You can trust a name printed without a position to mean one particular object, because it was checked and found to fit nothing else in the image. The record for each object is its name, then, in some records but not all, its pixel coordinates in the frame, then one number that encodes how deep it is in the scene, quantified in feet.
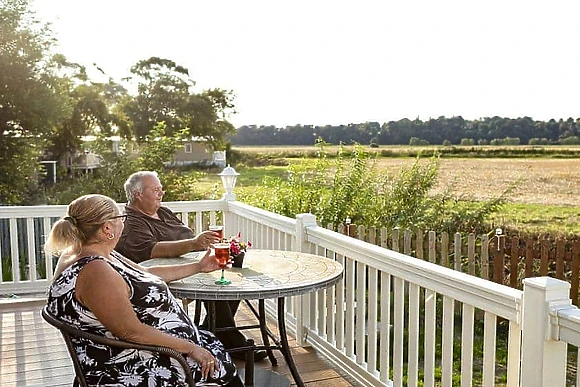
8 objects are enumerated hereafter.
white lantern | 18.04
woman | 6.44
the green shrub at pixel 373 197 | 20.40
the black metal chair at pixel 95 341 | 6.47
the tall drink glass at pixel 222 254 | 8.77
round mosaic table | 8.58
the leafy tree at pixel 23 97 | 30.37
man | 11.00
